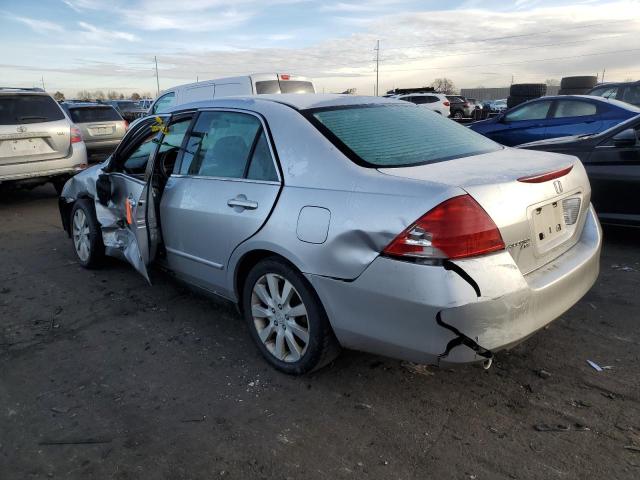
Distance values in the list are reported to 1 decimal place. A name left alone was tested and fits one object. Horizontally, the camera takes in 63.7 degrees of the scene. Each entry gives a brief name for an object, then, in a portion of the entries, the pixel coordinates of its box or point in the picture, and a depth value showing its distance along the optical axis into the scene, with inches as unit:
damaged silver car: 91.0
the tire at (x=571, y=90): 764.3
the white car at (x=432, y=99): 921.5
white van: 369.7
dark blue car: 322.3
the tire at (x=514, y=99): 744.3
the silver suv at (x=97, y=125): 449.7
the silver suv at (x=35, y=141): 299.7
